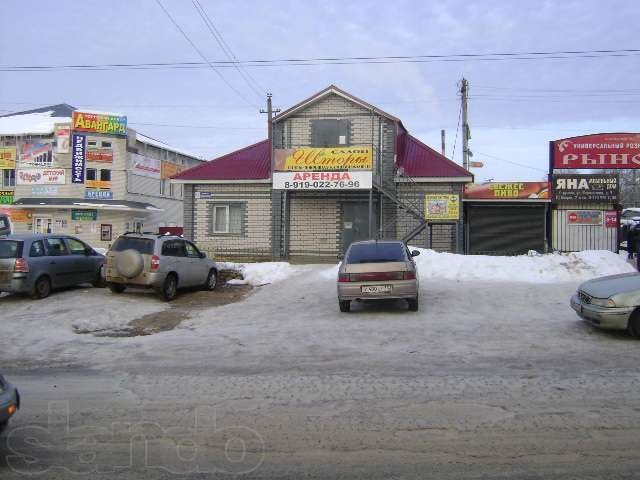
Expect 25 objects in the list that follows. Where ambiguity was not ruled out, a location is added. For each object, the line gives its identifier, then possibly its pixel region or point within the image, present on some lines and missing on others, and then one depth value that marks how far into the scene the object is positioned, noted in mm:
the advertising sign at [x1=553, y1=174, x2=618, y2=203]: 24266
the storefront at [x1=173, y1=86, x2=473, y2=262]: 24406
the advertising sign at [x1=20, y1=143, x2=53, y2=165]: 39281
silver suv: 14383
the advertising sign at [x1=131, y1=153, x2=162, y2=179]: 41031
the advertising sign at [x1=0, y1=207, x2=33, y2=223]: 39219
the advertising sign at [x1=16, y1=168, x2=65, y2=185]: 39062
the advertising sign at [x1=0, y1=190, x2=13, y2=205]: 39594
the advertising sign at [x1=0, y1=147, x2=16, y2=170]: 39719
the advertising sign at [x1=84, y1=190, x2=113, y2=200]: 39219
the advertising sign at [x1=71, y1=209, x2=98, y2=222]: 39062
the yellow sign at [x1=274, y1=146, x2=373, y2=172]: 21969
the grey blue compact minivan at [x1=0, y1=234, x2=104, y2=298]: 13789
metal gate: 24469
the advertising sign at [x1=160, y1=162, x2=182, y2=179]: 44775
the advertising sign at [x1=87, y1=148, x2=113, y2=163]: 39312
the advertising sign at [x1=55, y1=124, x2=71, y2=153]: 38688
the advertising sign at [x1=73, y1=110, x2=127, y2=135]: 38531
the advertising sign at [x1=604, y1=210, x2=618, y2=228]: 24422
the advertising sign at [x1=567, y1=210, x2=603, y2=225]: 24547
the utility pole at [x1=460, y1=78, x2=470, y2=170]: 33844
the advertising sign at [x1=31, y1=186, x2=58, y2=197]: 39219
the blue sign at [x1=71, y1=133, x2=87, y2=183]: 38562
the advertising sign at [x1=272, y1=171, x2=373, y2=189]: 21750
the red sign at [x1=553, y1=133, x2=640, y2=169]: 24969
